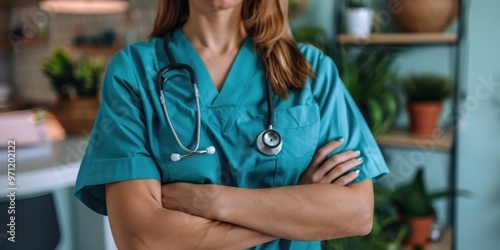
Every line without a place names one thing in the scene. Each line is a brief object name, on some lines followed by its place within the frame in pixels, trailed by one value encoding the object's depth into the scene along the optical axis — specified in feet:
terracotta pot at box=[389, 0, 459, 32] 3.78
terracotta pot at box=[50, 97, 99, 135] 3.32
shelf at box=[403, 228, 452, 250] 3.85
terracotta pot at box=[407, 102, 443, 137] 3.99
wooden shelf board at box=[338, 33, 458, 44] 3.73
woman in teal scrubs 1.81
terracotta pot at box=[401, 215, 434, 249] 3.90
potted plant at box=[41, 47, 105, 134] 3.23
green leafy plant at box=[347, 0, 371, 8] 4.29
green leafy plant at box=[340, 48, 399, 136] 4.06
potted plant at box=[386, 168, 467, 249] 3.91
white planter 4.24
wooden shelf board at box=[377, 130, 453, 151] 3.94
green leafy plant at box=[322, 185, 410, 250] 3.24
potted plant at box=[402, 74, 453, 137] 3.98
